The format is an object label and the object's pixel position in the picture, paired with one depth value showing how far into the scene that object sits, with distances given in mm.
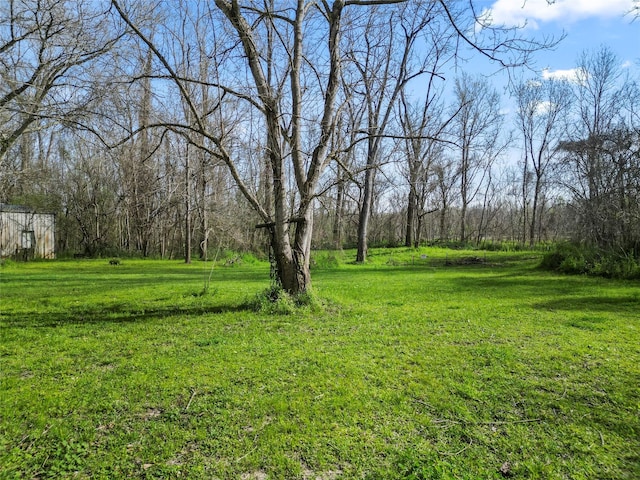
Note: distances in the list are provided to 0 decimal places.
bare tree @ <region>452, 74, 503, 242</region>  25500
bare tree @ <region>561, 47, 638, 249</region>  11195
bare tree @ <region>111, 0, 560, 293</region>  6555
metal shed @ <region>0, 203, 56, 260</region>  19016
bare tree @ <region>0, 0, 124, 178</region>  8602
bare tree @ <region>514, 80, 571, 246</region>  29062
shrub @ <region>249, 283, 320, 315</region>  6762
